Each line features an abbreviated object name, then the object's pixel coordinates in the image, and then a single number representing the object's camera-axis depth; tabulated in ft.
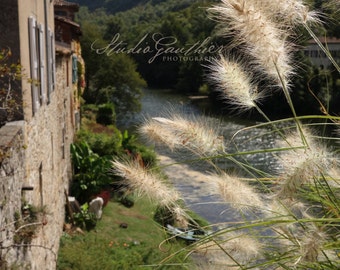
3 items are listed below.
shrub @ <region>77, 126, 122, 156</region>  43.80
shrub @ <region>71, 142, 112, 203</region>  34.68
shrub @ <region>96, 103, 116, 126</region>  66.80
